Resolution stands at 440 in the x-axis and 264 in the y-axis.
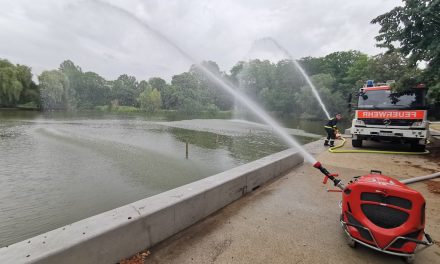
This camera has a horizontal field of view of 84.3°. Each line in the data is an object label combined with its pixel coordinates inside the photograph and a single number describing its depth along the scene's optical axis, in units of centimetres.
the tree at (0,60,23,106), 6281
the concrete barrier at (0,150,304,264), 247
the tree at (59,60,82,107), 9624
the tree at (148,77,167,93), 11061
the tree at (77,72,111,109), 9781
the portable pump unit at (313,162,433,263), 306
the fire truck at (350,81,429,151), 1020
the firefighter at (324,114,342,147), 1316
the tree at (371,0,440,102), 890
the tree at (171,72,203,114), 8238
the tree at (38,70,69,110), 6981
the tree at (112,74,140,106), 10456
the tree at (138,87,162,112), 9219
